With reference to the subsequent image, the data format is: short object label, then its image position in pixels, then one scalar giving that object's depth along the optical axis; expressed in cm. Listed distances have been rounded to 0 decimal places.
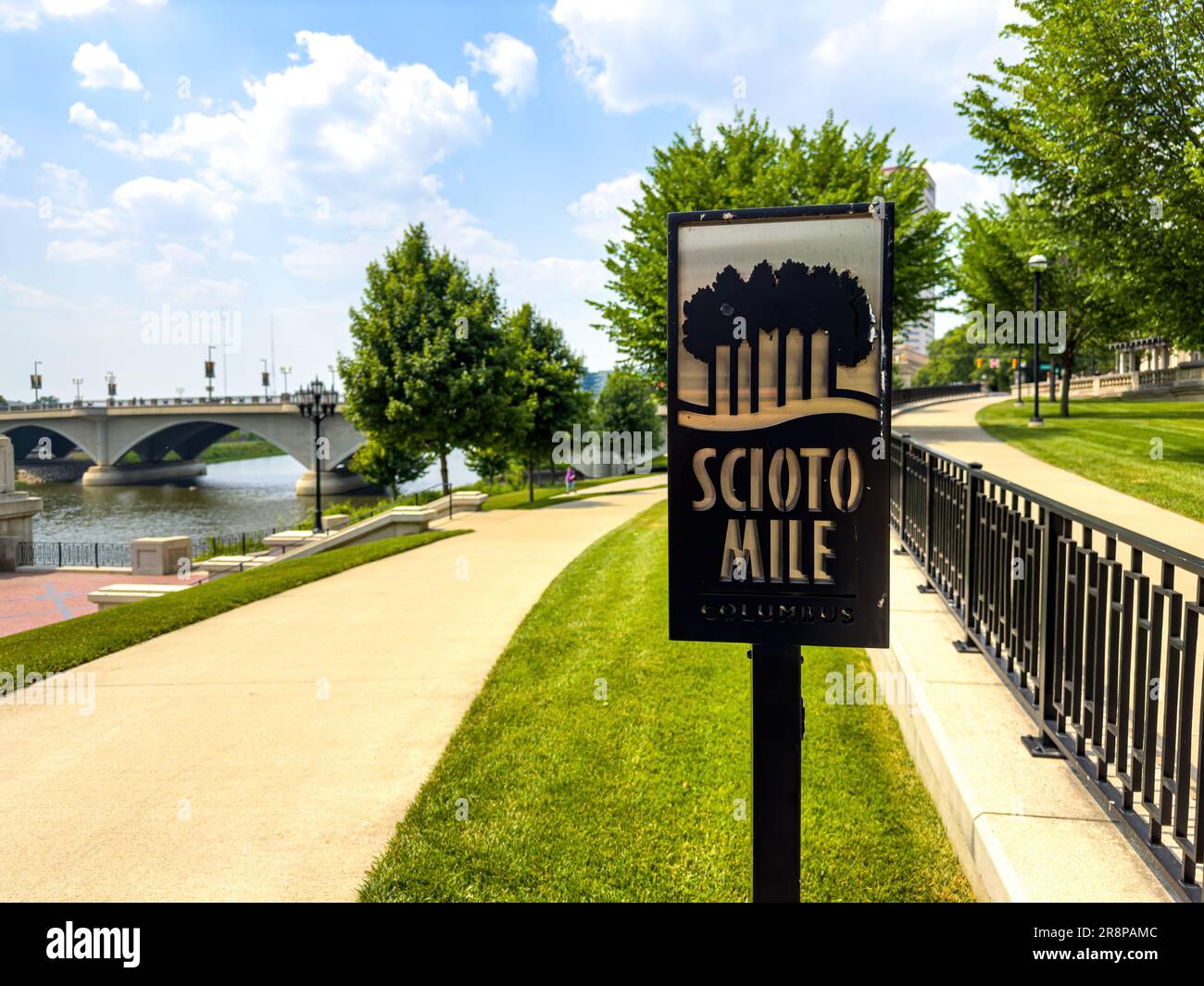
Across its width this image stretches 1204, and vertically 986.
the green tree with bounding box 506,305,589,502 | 2814
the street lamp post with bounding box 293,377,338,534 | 2695
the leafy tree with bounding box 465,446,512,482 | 4438
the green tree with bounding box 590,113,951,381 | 2622
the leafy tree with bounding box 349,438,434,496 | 4797
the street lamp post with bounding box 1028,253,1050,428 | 2269
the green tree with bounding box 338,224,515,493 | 2338
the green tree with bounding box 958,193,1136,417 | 3119
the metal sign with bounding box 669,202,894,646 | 194
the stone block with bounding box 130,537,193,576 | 2041
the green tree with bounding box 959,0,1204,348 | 1362
